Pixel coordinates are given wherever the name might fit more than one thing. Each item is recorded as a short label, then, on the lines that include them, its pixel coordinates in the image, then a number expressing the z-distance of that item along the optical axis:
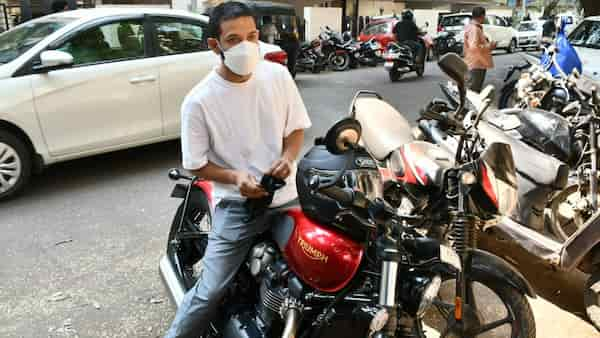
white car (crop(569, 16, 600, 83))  7.76
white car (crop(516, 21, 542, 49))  23.79
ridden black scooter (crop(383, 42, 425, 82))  12.79
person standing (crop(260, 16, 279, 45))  10.66
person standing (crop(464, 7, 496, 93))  7.98
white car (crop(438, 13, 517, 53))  20.86
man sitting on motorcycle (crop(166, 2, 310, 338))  2.15
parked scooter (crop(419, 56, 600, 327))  2.99
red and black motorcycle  1.64
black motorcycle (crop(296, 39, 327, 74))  14.48
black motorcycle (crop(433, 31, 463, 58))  18.89
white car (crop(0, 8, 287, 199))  4.61
